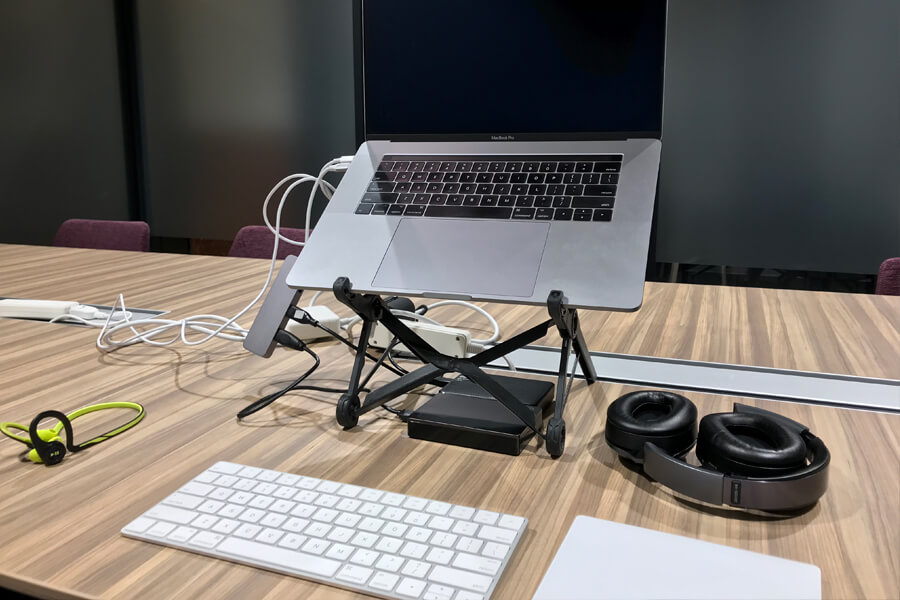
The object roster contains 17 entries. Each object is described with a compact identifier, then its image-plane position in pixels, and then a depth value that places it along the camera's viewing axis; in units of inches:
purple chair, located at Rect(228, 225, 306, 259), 83.8
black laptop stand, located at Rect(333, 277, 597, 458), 26.5
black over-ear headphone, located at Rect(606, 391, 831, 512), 21.2
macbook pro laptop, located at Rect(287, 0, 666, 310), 28.0
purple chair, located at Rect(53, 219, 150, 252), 93.7
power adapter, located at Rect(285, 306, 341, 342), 40.2
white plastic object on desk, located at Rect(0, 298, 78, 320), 46.3
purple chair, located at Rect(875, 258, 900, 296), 62.9
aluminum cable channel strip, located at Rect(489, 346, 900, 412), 31.4
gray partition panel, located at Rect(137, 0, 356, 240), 149.3
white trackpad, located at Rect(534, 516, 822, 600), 17.6
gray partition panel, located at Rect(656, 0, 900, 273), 112.2
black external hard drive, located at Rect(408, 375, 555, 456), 26.4
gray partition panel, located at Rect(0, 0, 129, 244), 143.3
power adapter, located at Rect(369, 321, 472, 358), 36.5
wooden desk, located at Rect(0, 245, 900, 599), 19.3
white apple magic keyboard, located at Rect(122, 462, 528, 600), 18.4
